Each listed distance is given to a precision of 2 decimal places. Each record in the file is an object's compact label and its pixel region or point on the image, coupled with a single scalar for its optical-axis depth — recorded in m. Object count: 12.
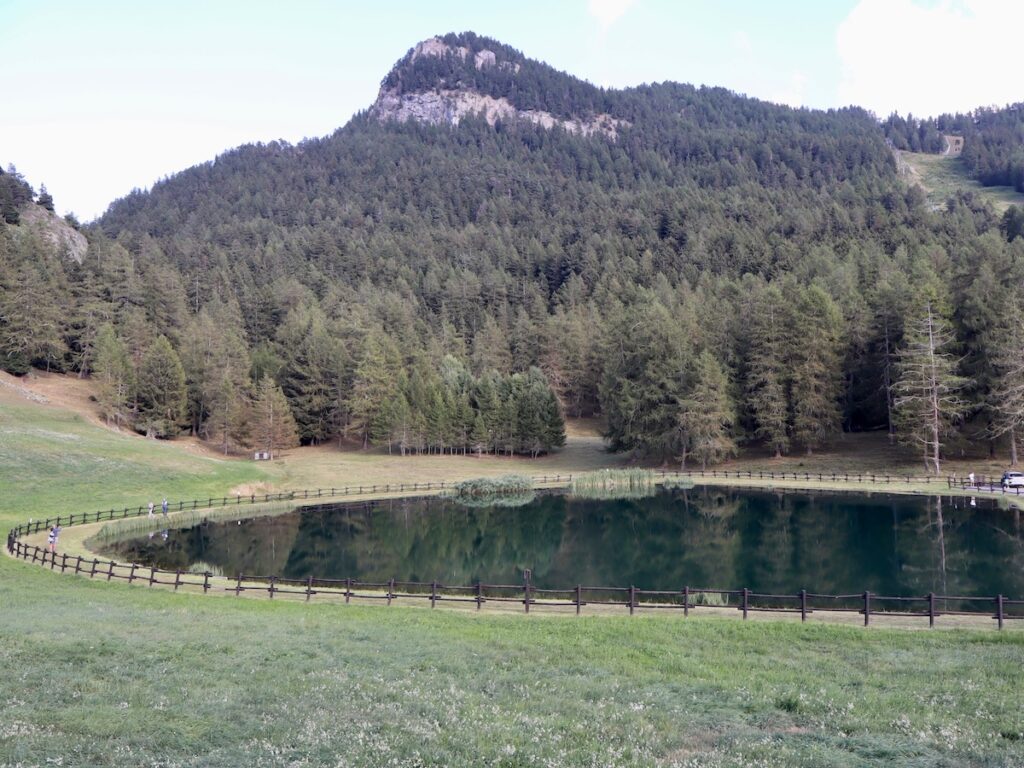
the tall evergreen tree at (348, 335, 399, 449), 102.12
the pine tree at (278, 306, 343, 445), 106.94
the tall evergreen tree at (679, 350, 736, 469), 81.94
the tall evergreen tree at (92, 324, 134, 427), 90.56
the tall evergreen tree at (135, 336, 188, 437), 95.94
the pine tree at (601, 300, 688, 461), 87.25
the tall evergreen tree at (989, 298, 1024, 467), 67.00
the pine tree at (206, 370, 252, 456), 95.12
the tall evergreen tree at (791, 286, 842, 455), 82.19
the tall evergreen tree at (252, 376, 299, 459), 94.12
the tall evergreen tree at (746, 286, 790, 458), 83.06
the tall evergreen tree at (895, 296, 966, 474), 71.38
